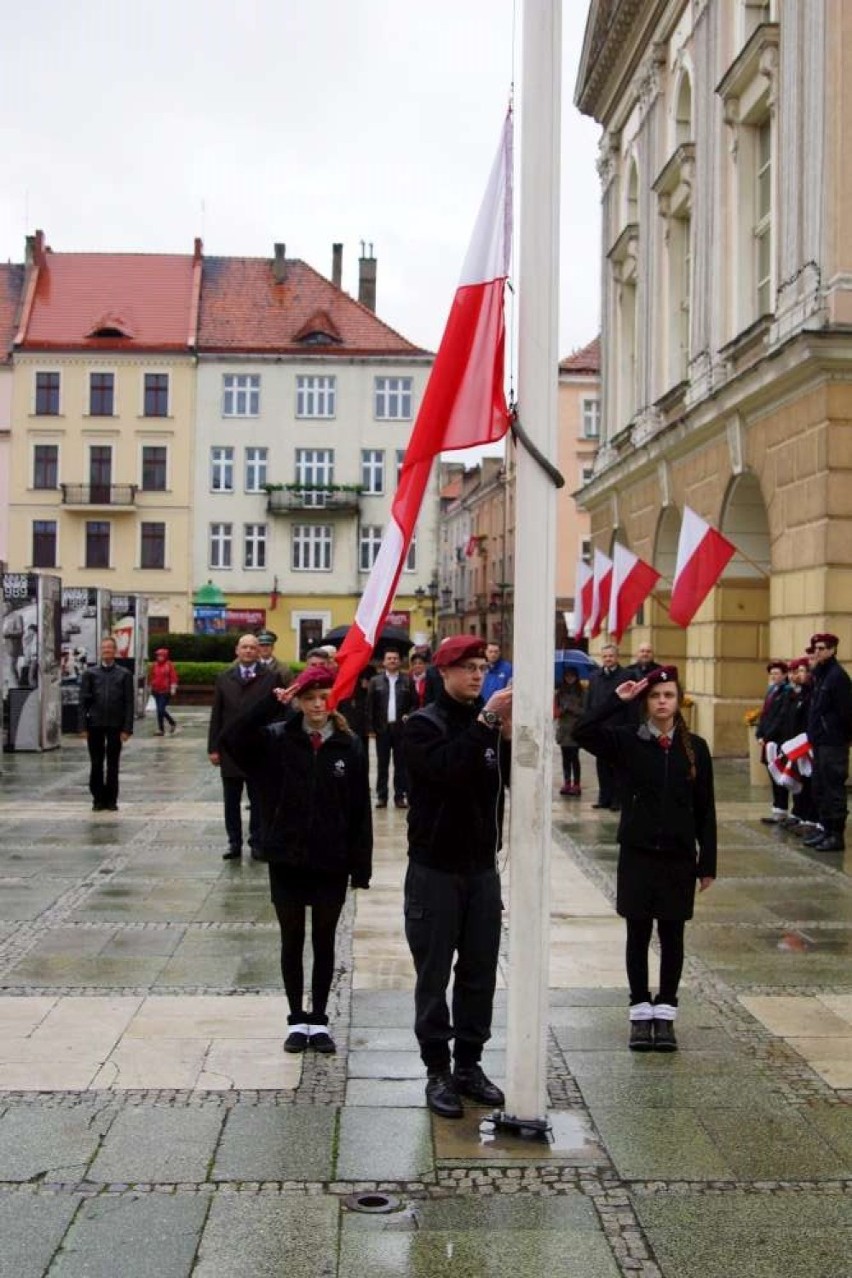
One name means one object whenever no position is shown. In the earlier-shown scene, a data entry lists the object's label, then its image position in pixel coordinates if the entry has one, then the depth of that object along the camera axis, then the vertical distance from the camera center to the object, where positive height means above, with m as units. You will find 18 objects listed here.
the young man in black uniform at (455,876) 5.90 -1.00
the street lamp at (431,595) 58.47 +1.56
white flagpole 5.50 +0.12
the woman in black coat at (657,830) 6.90 -0.92
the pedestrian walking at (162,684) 30.86 -1.13
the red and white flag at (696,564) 18.36 +0.92
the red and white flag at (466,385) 5.76 +0.99
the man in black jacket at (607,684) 16.42 -0.55
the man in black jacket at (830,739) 13.77 -0.96
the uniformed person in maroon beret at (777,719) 15.30 -0.86
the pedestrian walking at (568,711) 17.77 -0.92
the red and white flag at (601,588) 25.09 +0.82
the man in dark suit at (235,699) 12.14 -0.57
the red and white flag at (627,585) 22.49 +0.79
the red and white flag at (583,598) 28.31 +0.74
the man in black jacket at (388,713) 16.67 -0.92
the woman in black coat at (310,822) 6.73 -0.88
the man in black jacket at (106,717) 15.67 -0.93
